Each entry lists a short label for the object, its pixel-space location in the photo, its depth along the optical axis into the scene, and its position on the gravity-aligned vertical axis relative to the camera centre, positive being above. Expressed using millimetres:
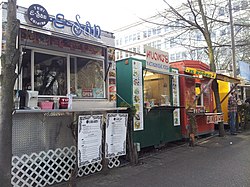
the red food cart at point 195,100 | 9444 +224
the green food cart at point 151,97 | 7426 +302
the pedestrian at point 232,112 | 11453 -349
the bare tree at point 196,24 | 10703 +3598
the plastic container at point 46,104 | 5285 +72
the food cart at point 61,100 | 4867 +159
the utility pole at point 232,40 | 12238 +3142
